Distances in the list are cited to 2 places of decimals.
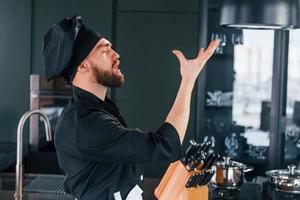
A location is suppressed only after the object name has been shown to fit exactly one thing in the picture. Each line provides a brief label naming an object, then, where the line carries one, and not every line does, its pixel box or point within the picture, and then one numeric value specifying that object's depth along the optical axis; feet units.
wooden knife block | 6.01
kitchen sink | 7.27
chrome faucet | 6.77
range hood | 6.15
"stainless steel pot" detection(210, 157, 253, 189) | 7.62
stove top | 7.37
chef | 4.26
